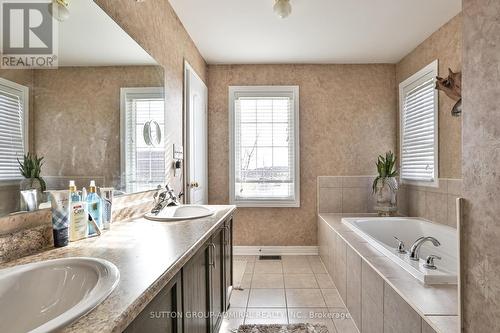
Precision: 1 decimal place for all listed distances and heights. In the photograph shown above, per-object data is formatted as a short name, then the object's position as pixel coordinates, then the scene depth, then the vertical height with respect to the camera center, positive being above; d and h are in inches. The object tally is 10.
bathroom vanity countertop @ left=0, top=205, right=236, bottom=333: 24.5 -12.5
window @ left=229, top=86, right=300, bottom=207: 142.9 +9.8
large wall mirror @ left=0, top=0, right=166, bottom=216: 38.4 +9.7
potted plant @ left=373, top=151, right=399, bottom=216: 130.1 -10.3
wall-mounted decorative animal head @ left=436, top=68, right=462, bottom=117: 91.1 +25.9
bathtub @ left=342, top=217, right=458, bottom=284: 60.7 -23.9
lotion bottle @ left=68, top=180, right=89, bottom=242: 46.4 -8.0
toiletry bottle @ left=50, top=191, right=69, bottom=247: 43.2 -7.9
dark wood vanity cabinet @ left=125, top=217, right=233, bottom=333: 35.9 -22.0
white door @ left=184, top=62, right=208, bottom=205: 110.6 +12.5
